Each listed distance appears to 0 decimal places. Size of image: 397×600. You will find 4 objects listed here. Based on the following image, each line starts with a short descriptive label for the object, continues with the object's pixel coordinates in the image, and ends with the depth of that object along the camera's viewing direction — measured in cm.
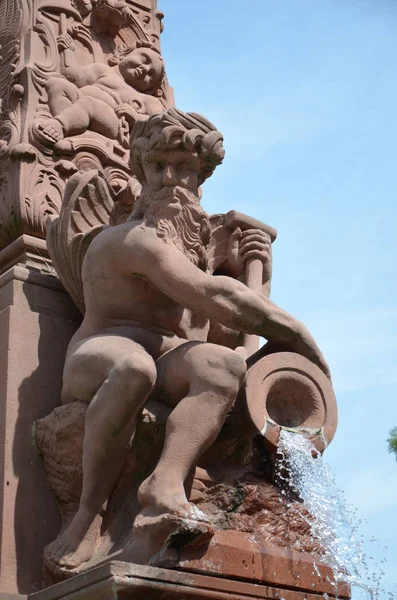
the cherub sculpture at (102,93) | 736
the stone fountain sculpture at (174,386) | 539
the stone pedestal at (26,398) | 586
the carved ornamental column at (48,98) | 704
